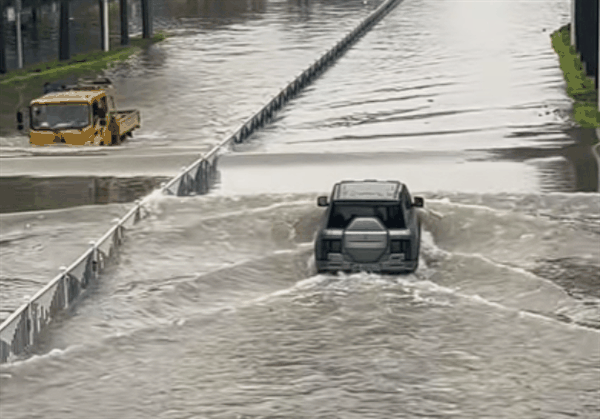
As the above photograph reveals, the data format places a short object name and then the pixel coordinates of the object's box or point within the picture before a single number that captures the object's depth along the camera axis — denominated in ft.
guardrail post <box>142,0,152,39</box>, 285.84
